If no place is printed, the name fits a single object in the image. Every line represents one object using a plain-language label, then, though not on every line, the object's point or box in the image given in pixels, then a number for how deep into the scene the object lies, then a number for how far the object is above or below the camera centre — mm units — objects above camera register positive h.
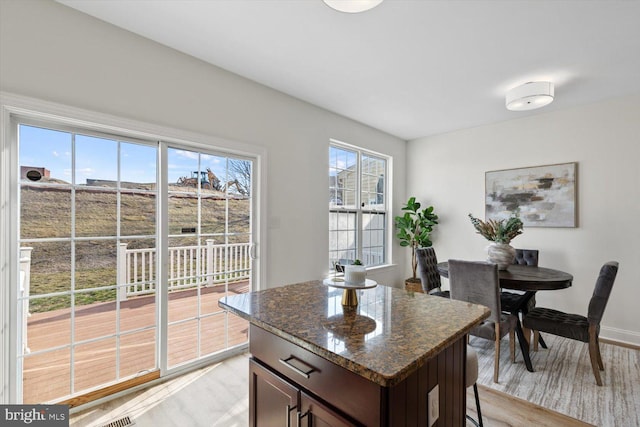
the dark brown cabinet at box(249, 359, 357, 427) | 1038 -759
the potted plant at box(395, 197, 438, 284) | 4754 -226
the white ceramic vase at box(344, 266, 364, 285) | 1348 -285
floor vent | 1921 -1389
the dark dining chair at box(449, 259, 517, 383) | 2527 -718
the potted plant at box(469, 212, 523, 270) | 3078 -309
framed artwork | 3691 +250
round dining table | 2564 -613
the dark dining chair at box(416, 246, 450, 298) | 3453 -714
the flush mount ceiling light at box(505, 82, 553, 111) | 2955 +1203
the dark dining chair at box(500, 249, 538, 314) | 2990 -921
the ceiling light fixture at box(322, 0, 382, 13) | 1666 +1197
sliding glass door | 1990 -360
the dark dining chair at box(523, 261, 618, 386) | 2395 -942
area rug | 2117 -1426
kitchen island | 911 -516
